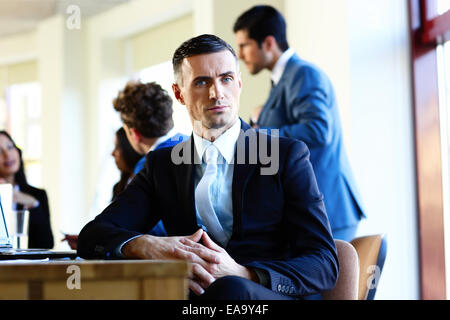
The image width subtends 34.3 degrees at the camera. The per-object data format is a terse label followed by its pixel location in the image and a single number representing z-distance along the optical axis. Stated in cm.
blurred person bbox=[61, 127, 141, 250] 340
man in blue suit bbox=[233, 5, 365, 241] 305
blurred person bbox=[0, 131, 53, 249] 405
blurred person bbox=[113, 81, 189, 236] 297
